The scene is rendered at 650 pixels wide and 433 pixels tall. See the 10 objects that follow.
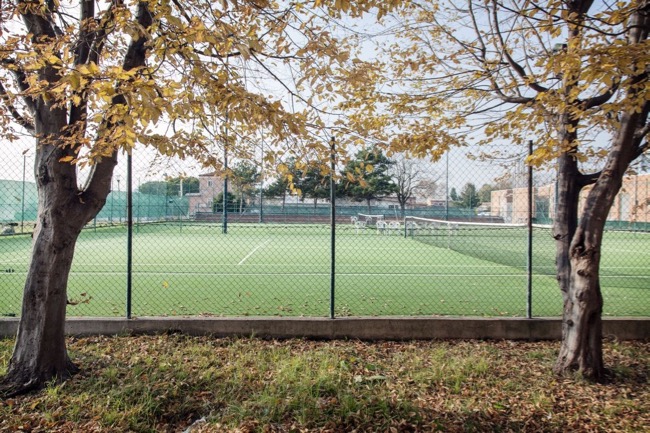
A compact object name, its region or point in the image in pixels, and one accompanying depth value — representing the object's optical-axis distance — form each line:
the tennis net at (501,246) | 12.87
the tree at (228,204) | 24.36
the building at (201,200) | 24.30
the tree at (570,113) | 3.08
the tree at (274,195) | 21.50
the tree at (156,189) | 27.77
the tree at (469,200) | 15.52
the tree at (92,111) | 2.66
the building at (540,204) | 14.25
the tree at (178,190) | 27.08
